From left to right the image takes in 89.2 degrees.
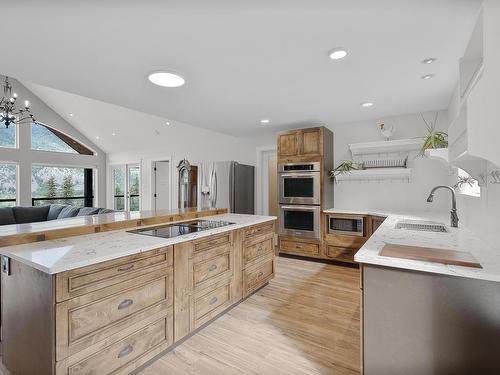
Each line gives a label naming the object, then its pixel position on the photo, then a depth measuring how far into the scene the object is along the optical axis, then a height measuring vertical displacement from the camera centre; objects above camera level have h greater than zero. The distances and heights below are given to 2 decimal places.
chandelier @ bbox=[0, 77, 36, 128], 4.69 +1.46
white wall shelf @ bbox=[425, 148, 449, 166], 2.37 +0.32
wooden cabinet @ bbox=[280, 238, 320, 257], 4.06 -0.99
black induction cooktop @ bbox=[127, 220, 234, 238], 2.09 -0.37
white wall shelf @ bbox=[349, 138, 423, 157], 3.61 +0.61
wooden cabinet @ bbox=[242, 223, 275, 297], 2.71 -0.79
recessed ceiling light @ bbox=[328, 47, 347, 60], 1.97 +1.07
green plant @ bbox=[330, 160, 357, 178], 4.15 +0.32
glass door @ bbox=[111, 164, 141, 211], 8.02 +0.00
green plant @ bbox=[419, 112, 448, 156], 2.62 +0.49
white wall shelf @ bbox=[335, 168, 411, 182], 3.79 +0.20
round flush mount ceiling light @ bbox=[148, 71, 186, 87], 2.39 +1.07
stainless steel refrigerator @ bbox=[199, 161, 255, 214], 4.85 +0.04
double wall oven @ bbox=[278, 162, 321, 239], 4.00 -0.18
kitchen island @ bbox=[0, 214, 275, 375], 1.30 -0.68
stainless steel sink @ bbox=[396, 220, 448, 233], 2.35 -0.38
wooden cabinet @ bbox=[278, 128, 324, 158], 4.00 +0.73
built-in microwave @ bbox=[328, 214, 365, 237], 3.68 -0.56
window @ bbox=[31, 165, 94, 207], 7.16 +0.07
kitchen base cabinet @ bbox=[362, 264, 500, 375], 1.16 -0.67
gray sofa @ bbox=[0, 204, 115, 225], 5.20 -0.53
